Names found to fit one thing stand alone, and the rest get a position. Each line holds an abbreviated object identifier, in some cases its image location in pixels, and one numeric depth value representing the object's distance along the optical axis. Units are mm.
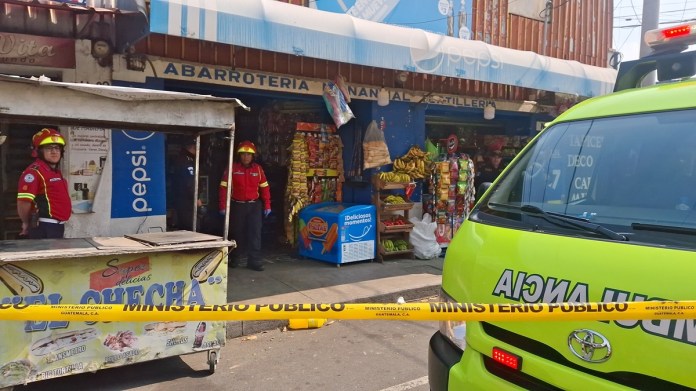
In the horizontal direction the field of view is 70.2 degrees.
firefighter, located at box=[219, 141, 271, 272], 7086
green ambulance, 1674
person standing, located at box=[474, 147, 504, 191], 10578
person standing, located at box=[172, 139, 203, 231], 7129
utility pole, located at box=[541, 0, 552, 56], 10352
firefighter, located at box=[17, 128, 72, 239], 4621
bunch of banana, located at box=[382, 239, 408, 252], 8059
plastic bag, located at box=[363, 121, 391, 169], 7875
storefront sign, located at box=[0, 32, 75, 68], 5355
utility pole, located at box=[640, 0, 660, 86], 7883
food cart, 3330
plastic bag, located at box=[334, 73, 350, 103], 7344
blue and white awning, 5086
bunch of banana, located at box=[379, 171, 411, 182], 7925
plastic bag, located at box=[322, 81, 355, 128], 7172
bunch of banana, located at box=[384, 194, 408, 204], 8062
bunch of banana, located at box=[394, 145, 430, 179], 8398
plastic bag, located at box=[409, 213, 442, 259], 8320
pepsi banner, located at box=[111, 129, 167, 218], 6070
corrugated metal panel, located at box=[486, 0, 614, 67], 9562
